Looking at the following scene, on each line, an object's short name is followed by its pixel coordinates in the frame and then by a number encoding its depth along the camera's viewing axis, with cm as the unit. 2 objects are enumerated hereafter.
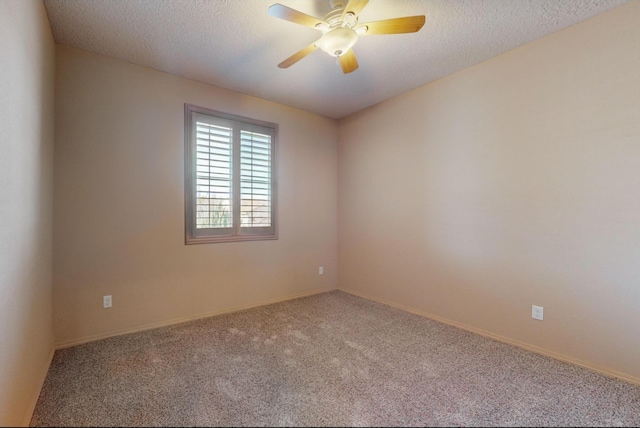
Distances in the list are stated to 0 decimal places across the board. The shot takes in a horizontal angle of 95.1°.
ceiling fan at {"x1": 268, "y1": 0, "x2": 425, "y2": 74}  173
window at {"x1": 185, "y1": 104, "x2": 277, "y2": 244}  309
